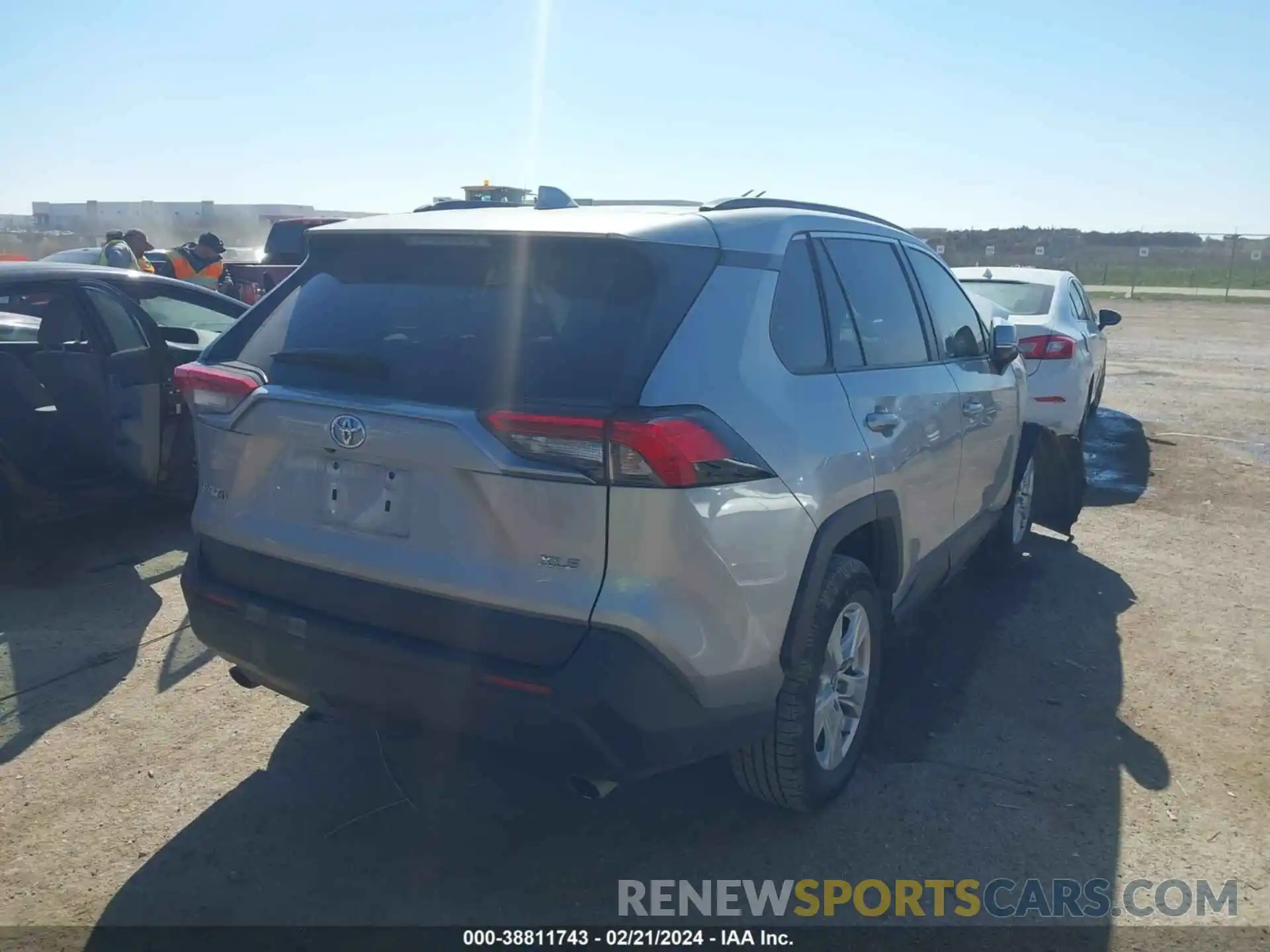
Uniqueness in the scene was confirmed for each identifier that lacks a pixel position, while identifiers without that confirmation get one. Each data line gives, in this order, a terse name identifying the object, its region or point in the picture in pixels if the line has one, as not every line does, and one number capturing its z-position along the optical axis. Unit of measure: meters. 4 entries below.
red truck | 13.88
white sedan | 7.88
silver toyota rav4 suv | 2.50
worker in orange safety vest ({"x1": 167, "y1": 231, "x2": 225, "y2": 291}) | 12.98
